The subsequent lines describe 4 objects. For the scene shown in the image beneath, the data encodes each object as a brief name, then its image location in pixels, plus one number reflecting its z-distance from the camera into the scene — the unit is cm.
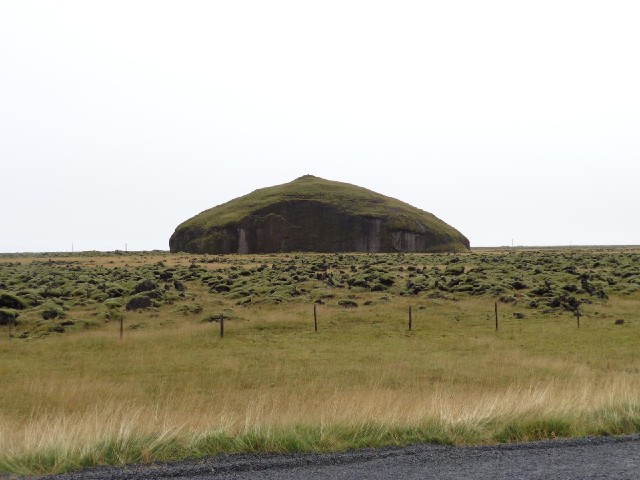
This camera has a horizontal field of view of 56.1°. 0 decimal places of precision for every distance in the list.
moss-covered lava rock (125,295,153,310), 3447
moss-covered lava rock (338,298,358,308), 3527
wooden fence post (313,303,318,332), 2808
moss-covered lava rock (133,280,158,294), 4022
